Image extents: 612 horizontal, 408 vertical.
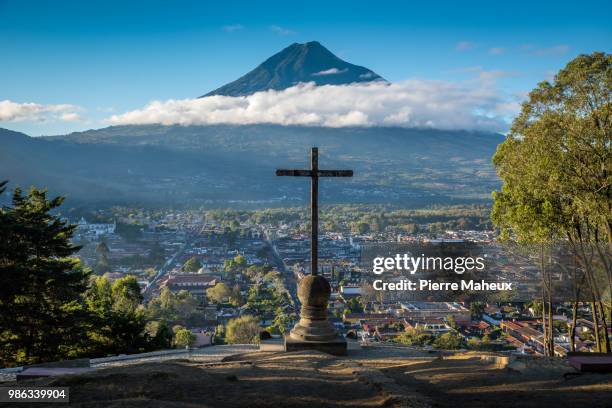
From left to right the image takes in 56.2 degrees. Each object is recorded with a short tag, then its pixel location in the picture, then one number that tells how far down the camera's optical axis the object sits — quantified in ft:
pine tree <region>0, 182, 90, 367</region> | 43.60
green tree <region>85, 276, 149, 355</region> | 47.06
